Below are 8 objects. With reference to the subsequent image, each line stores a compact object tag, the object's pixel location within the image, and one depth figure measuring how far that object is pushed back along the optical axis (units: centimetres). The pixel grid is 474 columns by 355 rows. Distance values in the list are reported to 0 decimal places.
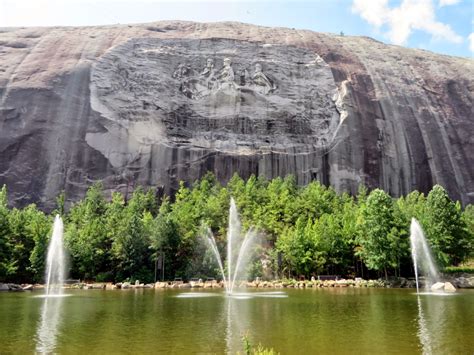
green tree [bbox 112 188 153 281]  4253
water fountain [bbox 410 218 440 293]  3816
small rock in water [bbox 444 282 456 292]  3205
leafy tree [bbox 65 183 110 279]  4356
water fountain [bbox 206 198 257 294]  4166
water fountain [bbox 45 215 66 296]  4106
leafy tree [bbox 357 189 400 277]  3788
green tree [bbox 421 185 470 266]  3984
